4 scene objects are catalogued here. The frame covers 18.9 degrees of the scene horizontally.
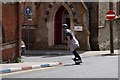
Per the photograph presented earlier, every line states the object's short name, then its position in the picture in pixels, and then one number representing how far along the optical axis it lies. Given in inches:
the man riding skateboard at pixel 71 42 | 561.9
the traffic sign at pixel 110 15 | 888.3
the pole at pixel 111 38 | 890.1
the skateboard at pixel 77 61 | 570.9
